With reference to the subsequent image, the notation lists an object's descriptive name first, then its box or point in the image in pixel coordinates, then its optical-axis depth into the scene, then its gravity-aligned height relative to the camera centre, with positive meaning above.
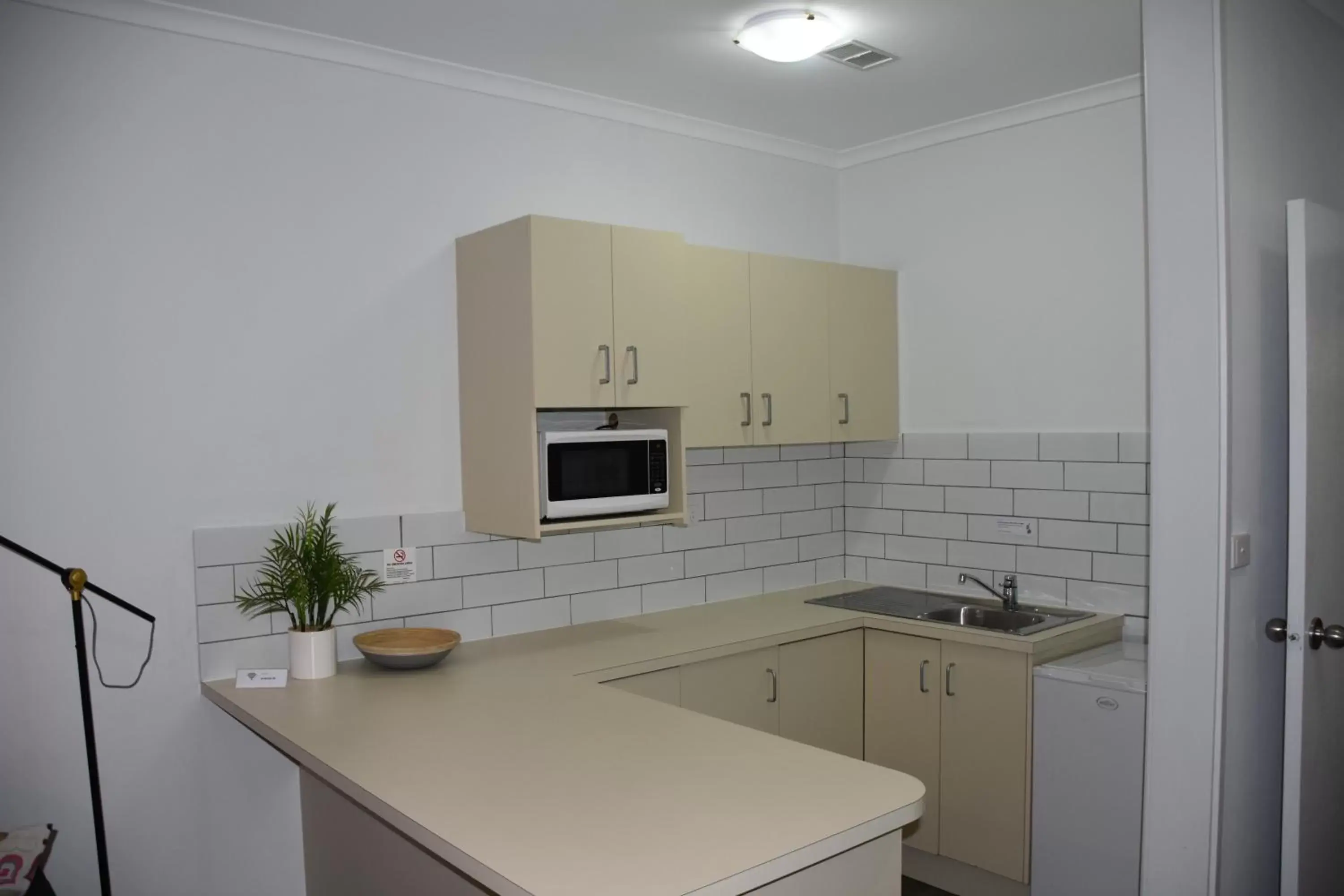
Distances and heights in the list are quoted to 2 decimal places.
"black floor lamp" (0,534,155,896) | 2.32 -0.53
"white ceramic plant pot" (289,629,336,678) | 2.79 -0.62
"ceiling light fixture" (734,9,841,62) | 2.86 +1.08
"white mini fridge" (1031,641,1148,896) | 3.05 -1.11
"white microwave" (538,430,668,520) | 3.05 -0.16
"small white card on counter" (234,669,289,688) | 2.76 -0.68
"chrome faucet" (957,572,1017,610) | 3.79 -0.67
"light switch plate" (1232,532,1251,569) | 2.31 -0.32
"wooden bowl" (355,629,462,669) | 2.85 -0.64
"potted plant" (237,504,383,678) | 2.77 -0.45
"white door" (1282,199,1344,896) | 2.32 -0.33
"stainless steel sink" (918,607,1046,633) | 3.80 -0.78
